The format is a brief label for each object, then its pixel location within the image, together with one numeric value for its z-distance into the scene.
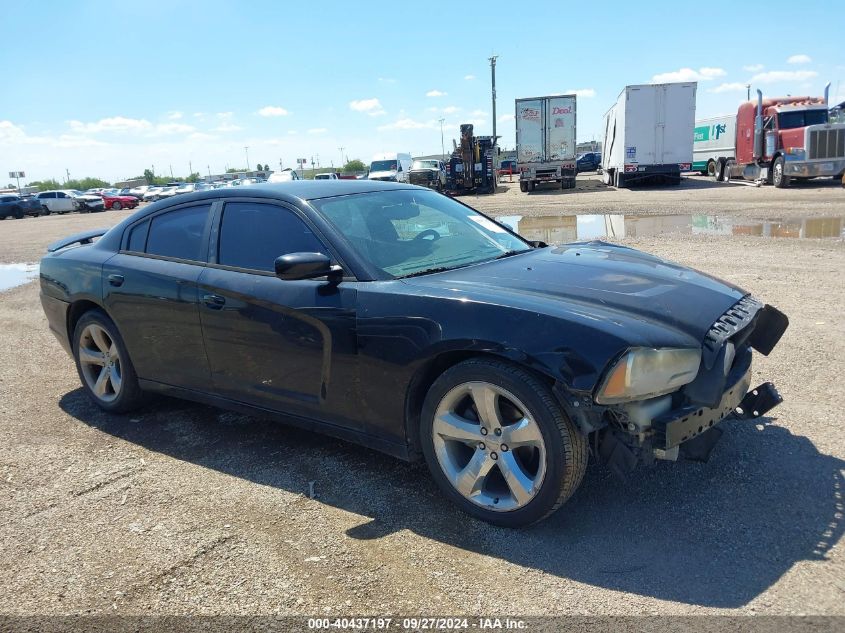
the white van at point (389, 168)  38.12
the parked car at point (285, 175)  33.62
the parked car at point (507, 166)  53.66
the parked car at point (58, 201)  44.75
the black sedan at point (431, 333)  2.78
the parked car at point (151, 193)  55.85
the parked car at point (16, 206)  41.62
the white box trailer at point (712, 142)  28.52
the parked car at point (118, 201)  47.66
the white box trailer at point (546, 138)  28.70
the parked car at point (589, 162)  54.53
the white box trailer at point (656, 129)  25.92
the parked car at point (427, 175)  34.72
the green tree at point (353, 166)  119.40
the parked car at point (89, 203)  45.31
